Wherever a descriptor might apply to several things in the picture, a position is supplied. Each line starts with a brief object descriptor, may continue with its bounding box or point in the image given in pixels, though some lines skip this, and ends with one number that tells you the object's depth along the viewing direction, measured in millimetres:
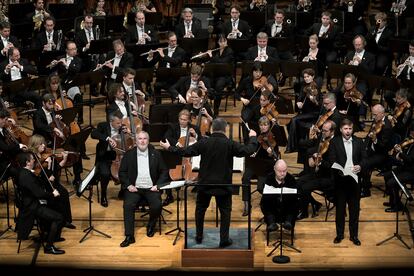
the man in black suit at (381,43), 22281
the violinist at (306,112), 18562
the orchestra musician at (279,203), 14172
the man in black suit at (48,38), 22969
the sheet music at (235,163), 15953
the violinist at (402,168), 15500
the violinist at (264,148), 15859
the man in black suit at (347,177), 14367
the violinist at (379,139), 16312
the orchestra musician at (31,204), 13781
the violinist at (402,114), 17094
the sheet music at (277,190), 13297
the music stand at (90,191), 13852
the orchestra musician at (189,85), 19547
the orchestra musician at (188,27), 23828
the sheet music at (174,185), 13281
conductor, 13289
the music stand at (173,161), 15125
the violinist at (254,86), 19156
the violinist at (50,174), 14305
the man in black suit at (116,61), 21594
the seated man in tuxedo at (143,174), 14859
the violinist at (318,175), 15219
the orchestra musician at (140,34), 23547
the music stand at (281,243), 13313
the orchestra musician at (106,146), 16219
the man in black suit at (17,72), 20547
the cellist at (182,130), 16250
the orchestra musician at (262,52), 21625
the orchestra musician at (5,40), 22000
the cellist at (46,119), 17109
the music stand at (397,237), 14605
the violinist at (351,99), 18578
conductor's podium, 13586
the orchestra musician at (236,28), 23875
